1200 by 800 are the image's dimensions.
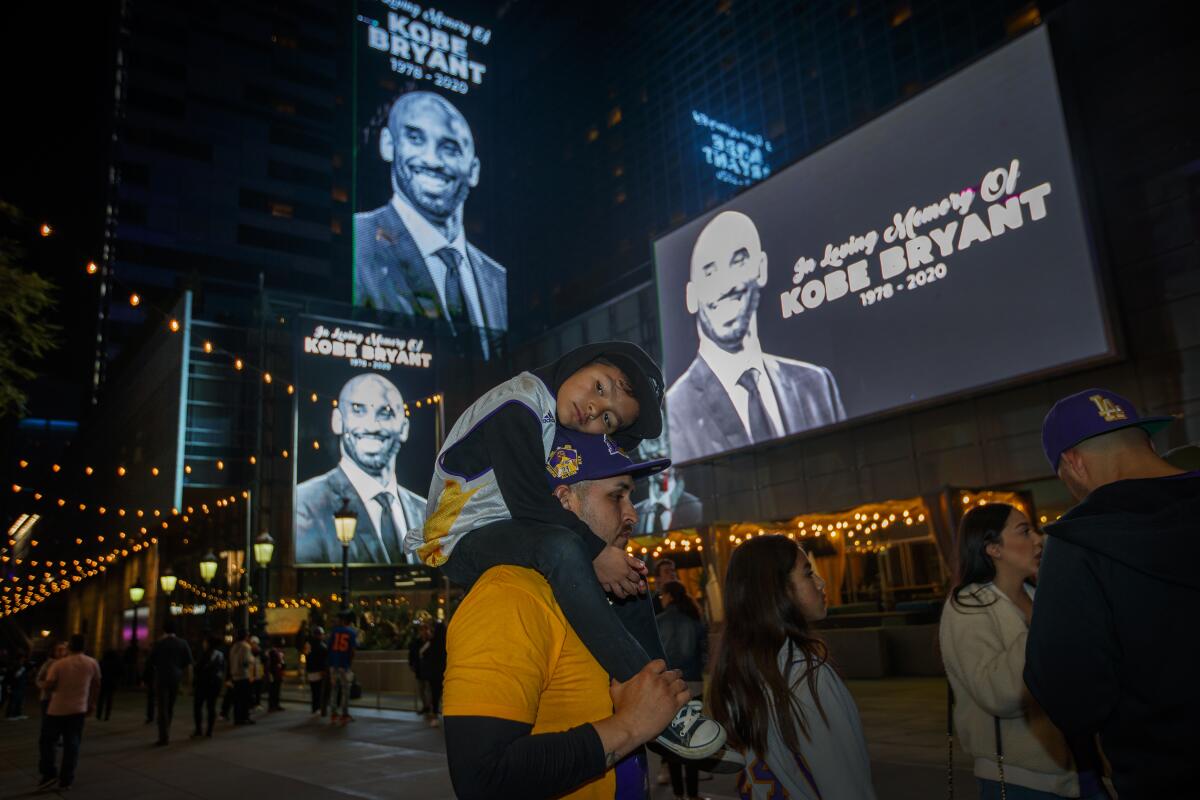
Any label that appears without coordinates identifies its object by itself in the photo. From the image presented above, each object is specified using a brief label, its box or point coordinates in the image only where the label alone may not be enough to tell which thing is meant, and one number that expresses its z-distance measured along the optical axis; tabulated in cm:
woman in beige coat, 326
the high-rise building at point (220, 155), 5547
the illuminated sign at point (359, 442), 3469
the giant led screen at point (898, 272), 1655
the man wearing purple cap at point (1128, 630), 193
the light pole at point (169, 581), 2493
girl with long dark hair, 290
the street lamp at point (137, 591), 2851
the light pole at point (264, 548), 1988
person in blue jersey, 1579
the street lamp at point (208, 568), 2181
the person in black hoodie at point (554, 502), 203
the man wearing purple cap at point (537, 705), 168
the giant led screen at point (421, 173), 4488
